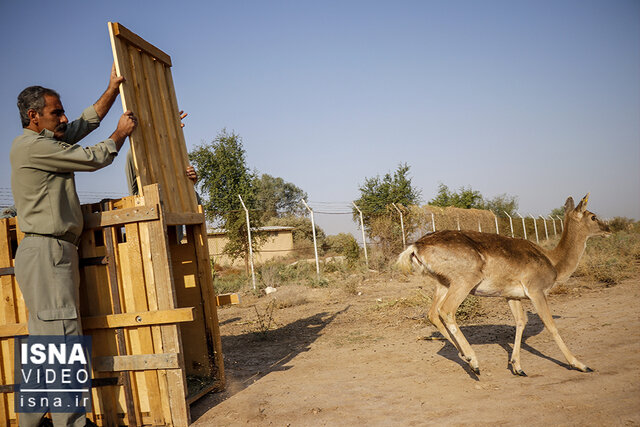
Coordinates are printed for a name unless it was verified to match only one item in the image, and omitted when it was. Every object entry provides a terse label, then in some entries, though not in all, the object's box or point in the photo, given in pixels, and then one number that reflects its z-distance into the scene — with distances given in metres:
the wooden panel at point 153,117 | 4.76
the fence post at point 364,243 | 19.41
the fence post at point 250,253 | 15.25
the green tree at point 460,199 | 43.41
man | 3.89
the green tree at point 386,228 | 21.14
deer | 5.77
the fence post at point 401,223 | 21.02
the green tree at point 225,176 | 30.20
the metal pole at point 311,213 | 17.18
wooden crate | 4.35
